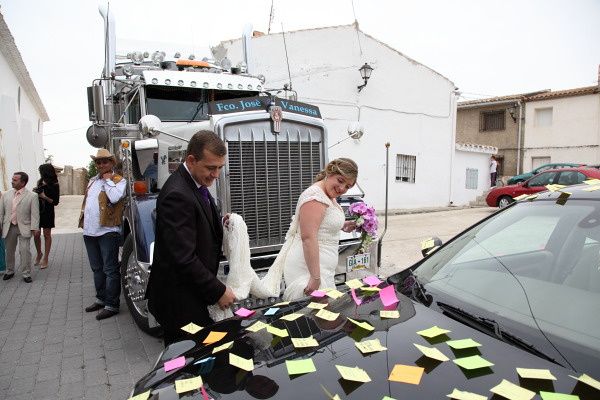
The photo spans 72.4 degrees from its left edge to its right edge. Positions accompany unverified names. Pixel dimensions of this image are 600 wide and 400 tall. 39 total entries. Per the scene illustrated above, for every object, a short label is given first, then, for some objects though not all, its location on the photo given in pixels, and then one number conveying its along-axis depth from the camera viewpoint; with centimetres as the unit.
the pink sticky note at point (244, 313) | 225
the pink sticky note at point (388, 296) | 210
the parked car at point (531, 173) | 1742
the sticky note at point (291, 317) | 206
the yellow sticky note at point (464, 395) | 131
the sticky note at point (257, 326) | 201
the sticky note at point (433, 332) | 172
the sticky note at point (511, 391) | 130
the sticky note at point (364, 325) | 184
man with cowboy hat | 439
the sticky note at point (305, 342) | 175
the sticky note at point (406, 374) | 142
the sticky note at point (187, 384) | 155
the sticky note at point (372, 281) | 243
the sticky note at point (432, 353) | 154
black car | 144
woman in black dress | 646
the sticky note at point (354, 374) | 145
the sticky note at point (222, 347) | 184
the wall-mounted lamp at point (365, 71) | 1316
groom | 223
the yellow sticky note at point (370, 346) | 165
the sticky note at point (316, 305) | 217
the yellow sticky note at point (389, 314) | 194
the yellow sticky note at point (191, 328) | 221
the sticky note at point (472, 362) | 148
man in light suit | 588
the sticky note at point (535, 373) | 140
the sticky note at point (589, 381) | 133
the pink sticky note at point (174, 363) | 180
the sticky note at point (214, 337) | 199
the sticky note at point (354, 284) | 243
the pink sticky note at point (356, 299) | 216
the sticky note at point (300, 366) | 154
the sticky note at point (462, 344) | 161
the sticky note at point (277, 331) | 190
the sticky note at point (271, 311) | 222
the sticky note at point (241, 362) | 163
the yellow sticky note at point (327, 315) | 201
